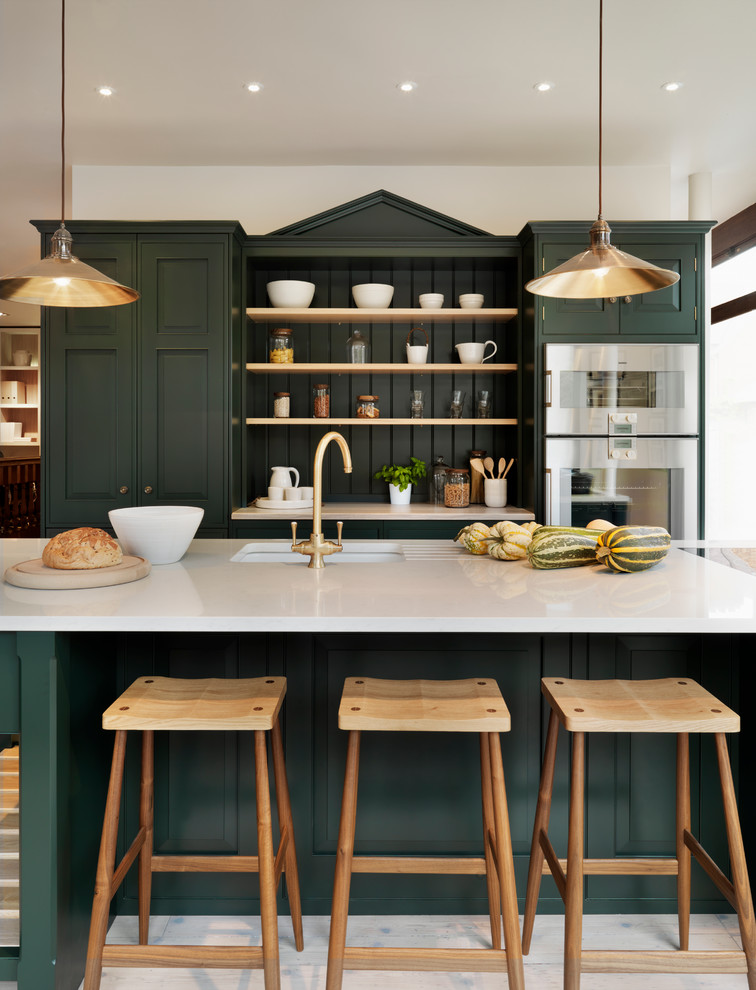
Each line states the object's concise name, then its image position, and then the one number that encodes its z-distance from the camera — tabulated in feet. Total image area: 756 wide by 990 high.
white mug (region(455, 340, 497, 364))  12.56
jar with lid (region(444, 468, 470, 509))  12.38
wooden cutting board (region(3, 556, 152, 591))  5.65
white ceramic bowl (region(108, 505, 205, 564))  6.72
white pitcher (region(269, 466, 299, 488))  12.55
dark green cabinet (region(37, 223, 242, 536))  11.66
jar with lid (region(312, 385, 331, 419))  13.00
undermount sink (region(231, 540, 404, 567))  7.70
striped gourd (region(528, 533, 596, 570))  6.62
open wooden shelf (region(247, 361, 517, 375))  12.39
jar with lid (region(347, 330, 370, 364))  12.78
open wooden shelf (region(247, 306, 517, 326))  12.28
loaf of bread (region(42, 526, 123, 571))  5.84
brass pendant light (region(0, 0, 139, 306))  6.36
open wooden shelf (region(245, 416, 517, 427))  12.37
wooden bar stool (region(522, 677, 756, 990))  4.91
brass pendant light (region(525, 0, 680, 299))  6.31
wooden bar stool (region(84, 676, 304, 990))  4.92
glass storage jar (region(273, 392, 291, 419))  12.92
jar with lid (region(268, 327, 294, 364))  12.72
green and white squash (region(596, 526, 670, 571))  6.26
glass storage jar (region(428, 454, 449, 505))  13.12
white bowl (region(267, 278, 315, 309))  12.41
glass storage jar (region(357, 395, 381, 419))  12.90
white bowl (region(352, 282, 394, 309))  12.42
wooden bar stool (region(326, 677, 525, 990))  4.74
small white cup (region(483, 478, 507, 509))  12.64
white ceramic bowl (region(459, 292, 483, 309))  12.44
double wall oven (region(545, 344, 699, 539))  11.57
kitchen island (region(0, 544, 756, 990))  6.12
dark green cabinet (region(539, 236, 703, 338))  11.57
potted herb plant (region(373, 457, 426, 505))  12.81
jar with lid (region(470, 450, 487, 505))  13.12
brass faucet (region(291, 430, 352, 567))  6.80
